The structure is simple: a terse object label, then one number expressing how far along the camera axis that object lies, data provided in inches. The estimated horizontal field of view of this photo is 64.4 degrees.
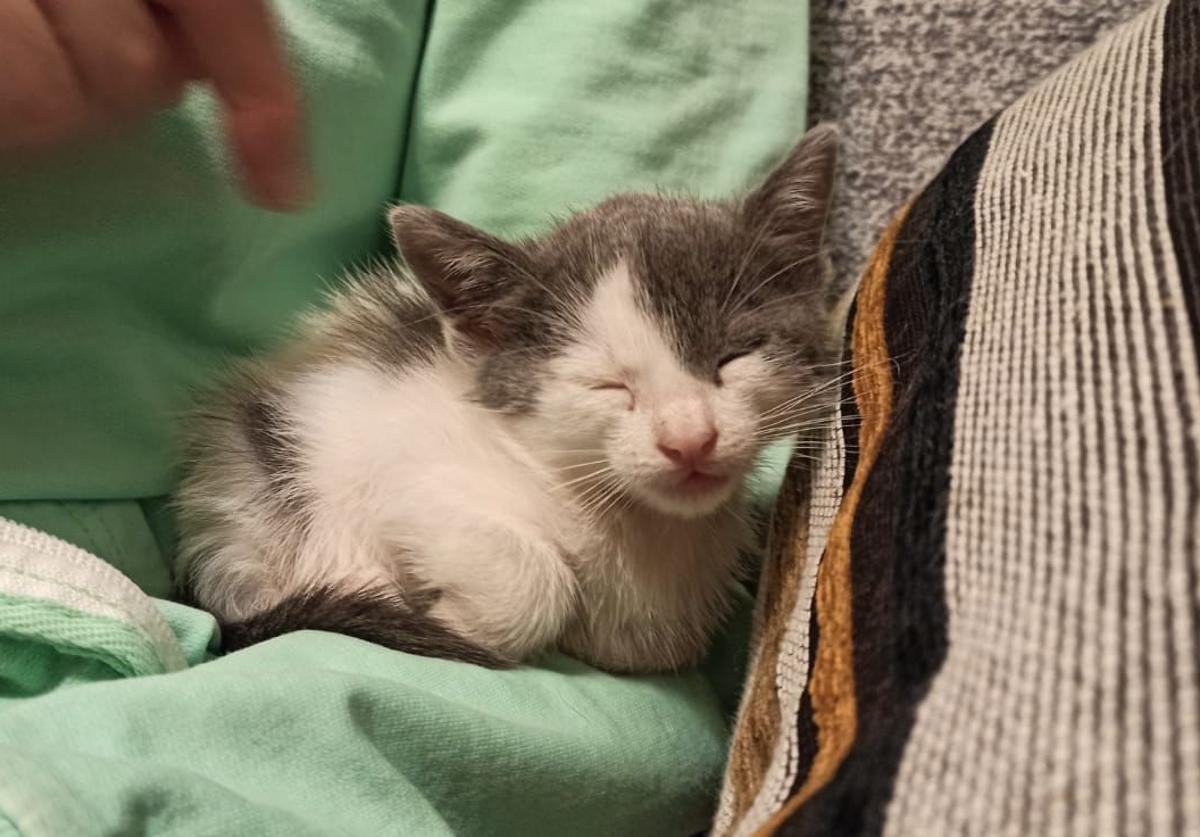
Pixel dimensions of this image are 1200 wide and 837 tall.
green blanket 5.4
